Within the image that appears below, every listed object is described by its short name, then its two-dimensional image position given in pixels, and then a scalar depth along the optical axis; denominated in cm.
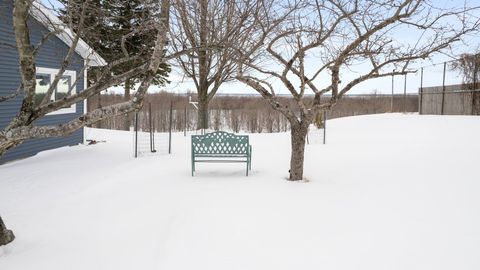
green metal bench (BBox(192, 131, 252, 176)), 767
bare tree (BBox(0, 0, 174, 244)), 375
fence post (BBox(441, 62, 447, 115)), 1814
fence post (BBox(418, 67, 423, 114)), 2033
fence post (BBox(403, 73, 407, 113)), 2223
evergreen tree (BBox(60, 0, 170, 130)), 487
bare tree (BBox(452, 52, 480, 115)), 1616
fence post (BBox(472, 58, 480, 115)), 1625
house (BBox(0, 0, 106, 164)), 909
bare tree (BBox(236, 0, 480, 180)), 604
